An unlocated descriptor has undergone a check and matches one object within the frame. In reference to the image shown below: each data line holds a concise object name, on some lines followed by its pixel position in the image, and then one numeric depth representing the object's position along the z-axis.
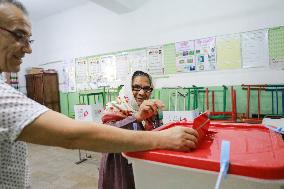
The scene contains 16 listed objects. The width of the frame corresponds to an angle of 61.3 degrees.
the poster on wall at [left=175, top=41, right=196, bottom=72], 3.80
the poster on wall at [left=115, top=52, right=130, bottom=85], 4.50
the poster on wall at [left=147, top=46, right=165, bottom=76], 4.11
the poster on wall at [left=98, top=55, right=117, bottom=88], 4.71
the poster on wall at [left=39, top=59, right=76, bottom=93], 5.38
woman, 1.13
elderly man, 0.52
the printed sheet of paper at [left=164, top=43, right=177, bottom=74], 3.98
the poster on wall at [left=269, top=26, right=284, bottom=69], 3.16
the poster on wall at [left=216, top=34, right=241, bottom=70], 3.46
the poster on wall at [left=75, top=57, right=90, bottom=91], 5.13
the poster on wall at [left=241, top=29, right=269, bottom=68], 3.28
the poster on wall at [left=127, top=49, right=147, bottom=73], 4.29
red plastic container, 0.48
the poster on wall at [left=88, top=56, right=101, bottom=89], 4.91
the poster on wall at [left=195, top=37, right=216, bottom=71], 3.62
